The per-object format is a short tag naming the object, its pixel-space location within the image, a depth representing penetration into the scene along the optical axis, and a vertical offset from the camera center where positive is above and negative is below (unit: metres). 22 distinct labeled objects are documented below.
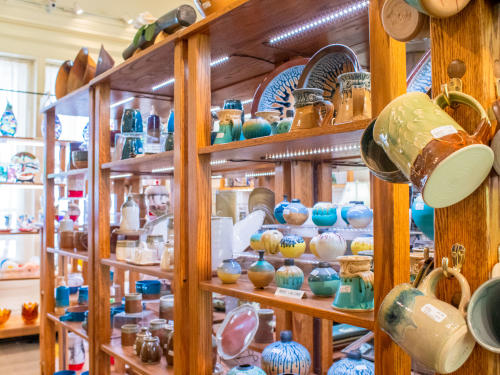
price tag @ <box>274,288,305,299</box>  1.26 -0.25
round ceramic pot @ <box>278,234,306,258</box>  1.49 -0.14
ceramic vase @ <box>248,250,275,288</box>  1.41 -0.22
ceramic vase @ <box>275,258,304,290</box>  1.34 -0.22
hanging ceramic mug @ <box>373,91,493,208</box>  0.63 +0.08
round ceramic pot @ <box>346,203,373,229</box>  1.46 -0.05
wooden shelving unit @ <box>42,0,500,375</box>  0.75 +0.17
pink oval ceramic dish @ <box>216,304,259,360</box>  1.60 -0.45
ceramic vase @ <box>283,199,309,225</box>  1.57 -0.04
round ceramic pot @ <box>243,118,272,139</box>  1.43 +0.23
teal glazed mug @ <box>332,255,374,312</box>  1.09 -0.20
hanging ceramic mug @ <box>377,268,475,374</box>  0.65 -0.18
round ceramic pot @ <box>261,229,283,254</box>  1.58 -0.13
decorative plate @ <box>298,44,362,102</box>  1.37 +0.41
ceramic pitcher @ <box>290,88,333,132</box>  1.23 +0.24
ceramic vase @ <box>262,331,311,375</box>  1.42 -0.48
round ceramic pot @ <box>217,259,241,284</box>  1.51 -0.22
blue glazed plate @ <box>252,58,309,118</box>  1.66 +0.42
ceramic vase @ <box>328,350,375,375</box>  1.21 -0.44
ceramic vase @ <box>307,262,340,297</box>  1.26 -0.22
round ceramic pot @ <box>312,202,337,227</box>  1.54 -0.04
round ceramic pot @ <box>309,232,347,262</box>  1.42 -0.14
